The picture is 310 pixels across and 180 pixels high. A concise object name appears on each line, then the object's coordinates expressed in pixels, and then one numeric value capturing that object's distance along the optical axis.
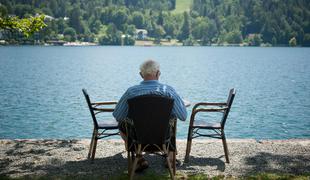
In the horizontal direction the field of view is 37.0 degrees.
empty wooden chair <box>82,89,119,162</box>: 7.70
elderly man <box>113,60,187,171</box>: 6.77
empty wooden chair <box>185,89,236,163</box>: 7.84
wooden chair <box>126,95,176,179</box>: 6.29
